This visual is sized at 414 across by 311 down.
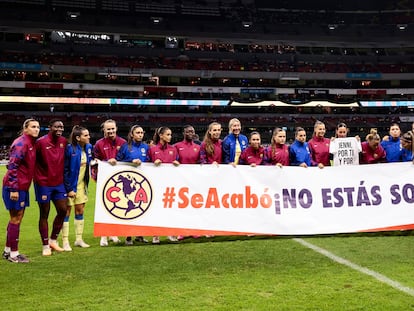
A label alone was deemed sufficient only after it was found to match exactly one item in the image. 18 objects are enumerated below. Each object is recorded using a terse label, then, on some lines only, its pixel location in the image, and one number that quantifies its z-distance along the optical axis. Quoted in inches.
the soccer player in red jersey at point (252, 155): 295.0
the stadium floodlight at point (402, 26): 2165.4
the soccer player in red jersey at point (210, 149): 288.8
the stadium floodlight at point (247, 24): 2081.7
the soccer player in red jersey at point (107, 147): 280.2
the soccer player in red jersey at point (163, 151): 281.9
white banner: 263.4
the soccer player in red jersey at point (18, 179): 223.9
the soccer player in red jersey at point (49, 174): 241.4
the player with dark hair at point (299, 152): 299.9
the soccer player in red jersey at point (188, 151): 296.2
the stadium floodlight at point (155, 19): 1993.1
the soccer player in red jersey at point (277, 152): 294.2
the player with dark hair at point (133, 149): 276.7
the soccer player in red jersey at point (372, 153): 312.5
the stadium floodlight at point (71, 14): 1875.9
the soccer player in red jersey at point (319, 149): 314.7
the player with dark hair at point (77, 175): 252.2
